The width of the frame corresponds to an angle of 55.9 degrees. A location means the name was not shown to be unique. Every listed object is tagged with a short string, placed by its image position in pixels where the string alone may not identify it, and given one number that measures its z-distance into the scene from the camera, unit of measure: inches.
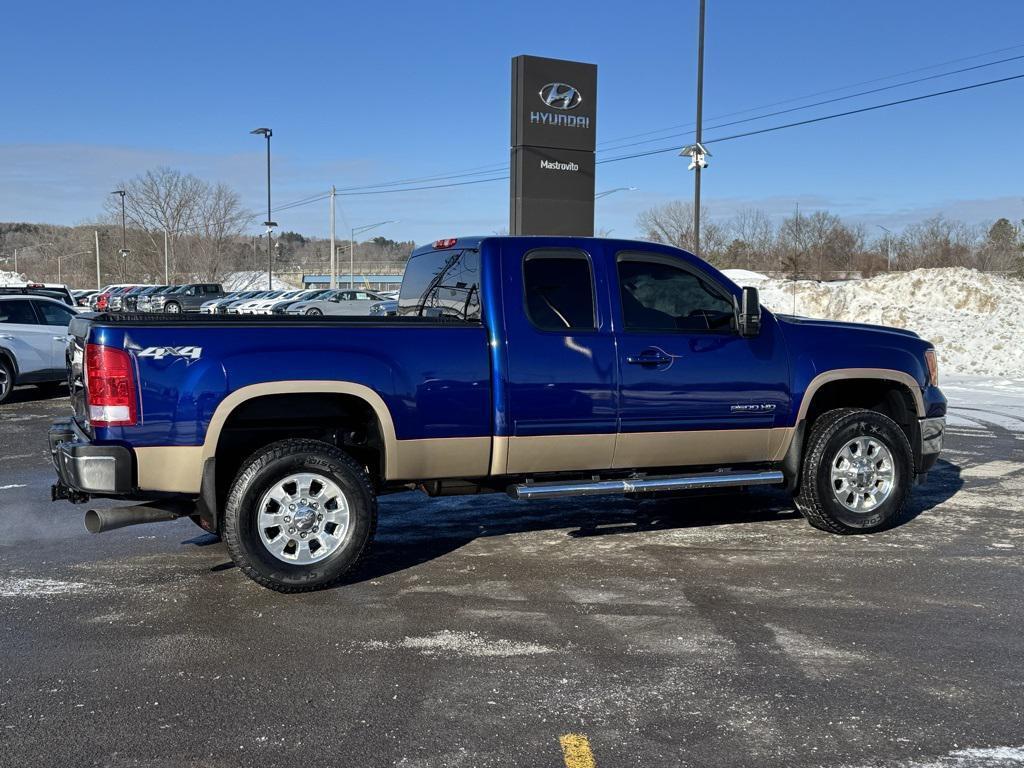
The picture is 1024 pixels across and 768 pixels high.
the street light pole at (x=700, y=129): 963.3
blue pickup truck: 211.5
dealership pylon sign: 831.7
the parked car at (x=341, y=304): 1667.1
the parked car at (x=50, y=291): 762.0
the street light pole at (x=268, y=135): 2100.1
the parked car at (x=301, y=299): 1660.7
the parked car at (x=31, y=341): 601.6
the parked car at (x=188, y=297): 2052.2
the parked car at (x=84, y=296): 2226.5
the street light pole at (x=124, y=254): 3115.2
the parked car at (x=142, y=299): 1993.1
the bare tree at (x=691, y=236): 2347.4
